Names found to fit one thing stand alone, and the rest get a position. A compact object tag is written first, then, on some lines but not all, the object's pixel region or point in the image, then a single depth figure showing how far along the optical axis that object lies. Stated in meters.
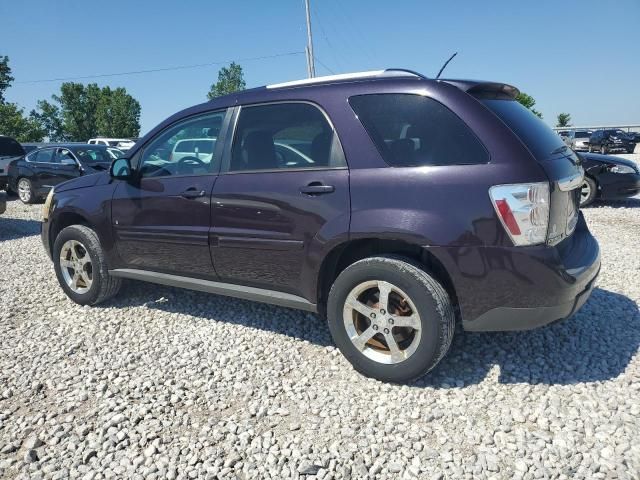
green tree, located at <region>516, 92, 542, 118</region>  49.83
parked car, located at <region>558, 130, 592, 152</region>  26.64
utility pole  27.89
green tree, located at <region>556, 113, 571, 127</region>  63.66
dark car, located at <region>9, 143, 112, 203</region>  10.86
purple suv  2.43
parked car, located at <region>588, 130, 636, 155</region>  24.69
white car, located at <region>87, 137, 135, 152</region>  30.15
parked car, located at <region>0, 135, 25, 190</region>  12.35
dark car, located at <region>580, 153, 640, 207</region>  8.27
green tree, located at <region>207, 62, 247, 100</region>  66.44
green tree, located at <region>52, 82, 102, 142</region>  60.47
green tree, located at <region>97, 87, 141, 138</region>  60.72
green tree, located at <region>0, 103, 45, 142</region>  43.81
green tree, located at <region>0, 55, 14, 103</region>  39.12
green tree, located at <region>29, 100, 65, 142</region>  59.81
